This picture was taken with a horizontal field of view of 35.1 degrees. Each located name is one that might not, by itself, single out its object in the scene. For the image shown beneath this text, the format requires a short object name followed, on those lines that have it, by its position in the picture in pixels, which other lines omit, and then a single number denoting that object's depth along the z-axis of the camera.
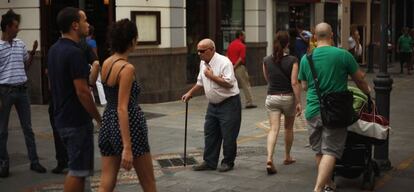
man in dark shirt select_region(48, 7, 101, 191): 5.33
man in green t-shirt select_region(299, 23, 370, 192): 6.41
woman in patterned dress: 5.09
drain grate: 8.51
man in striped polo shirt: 7.93
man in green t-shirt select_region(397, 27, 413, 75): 25.61
